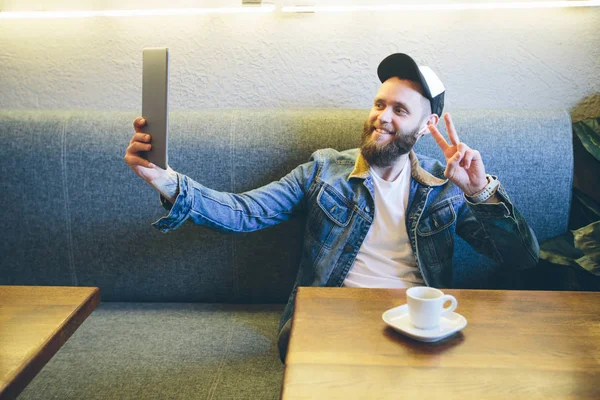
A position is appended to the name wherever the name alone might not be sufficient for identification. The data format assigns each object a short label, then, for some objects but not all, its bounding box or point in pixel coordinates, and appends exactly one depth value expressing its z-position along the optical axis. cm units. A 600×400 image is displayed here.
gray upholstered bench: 169
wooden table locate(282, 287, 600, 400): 80
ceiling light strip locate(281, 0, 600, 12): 184
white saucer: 93
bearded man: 150
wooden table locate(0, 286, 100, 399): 84
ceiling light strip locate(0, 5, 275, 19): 187
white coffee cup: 93
